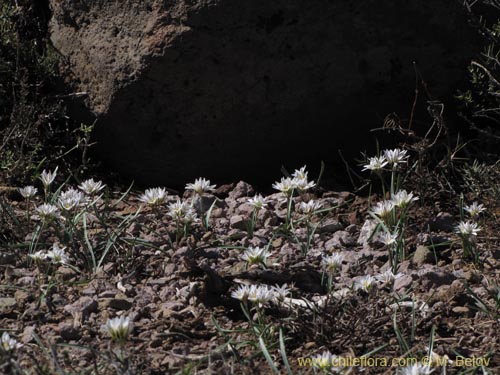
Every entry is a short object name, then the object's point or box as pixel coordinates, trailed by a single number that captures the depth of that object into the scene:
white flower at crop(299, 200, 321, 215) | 8.02
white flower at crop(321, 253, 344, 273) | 7.11
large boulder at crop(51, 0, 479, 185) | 9.04
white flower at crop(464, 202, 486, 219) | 7.96
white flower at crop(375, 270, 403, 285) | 7.04
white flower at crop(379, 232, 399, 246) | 7.48
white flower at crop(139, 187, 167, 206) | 7.72
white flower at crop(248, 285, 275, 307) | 6.59
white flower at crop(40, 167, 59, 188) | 8.05
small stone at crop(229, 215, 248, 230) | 8.62
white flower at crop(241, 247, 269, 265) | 7.06
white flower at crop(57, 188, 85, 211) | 7.73
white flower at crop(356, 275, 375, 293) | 6.90
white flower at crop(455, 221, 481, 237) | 7.67
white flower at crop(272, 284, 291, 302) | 6.76
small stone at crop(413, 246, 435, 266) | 7.95
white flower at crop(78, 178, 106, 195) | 7.96
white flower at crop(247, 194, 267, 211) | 8.05
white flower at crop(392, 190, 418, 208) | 7.62
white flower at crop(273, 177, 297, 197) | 8.06
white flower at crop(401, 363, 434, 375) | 5.84
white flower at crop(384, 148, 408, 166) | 8.26
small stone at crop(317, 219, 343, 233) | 8.61
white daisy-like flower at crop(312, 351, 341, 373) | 5.92
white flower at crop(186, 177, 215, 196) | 8.00
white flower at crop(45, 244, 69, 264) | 7.20
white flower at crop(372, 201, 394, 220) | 7.60
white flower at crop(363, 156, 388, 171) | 8.16
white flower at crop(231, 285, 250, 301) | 6.66
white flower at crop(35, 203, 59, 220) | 7.50
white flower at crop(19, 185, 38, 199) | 7.94
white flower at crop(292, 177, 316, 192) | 8.09
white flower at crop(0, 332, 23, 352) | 5.92
